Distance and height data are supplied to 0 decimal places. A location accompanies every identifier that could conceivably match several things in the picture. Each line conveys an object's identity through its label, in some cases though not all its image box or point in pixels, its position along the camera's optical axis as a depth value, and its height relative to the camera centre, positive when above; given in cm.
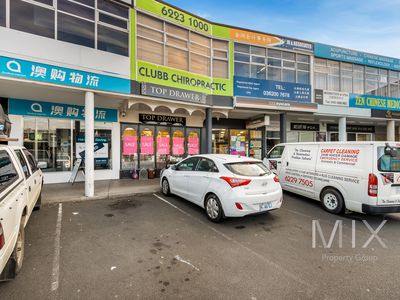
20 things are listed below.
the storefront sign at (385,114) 1422 +251
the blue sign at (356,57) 1316 +636
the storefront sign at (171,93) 824 +236
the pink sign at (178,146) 1201 +13
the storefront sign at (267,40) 1116 +625
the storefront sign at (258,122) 1191 +164
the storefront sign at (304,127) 1543 +169
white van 479 -69
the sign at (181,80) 840 +311
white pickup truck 238 -82
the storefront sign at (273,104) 1058 +242
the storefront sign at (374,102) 1363 +325
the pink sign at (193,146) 1247 +14
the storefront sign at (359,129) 1733 +176
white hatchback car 461 -91
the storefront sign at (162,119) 1116 +164
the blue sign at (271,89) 1083 +327
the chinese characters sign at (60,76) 584 +230
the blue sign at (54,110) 852 +168
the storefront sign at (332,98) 1267 +323
